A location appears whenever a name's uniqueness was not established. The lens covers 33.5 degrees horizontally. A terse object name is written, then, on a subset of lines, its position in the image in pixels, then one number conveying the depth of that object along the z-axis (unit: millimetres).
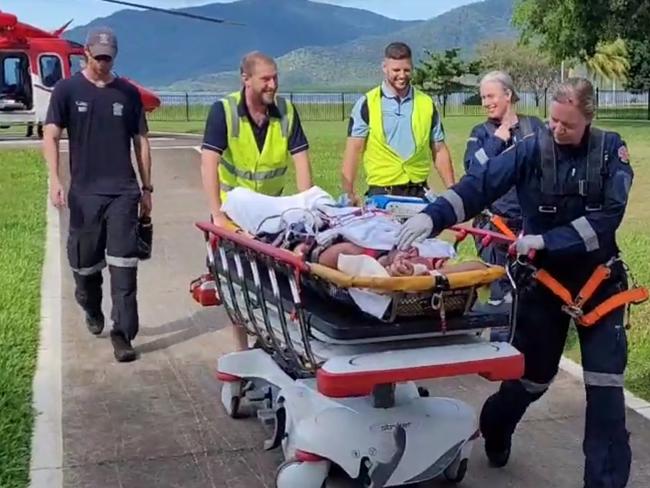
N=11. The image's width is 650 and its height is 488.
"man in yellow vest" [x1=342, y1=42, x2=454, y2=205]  6777
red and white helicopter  25812
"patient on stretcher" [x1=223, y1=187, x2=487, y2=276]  4203
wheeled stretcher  4070
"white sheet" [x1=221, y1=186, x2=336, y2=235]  4855
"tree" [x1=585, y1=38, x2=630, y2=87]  68431
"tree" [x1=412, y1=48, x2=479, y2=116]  64312
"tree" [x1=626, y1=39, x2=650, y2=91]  58969
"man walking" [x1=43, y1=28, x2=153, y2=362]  6848
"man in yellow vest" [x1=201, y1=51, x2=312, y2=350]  5816
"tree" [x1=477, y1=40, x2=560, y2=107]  82688
